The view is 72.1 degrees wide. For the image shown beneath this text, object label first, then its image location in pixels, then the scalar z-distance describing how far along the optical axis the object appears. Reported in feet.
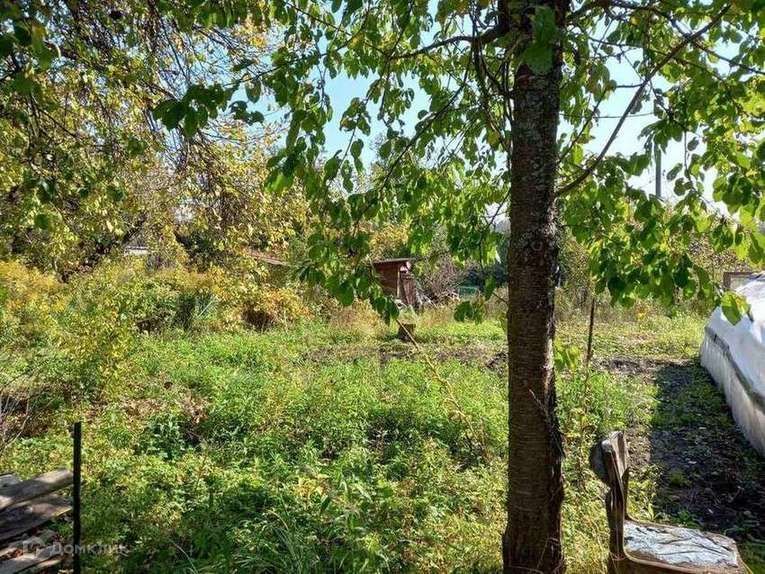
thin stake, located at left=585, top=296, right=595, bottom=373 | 10.32
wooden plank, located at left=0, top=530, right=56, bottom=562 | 9.16
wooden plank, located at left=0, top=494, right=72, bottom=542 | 8.38
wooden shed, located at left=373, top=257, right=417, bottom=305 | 50.70
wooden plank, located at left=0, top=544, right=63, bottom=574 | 8.50
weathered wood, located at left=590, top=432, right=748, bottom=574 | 7.30
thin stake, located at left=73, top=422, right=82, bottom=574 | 7.35
